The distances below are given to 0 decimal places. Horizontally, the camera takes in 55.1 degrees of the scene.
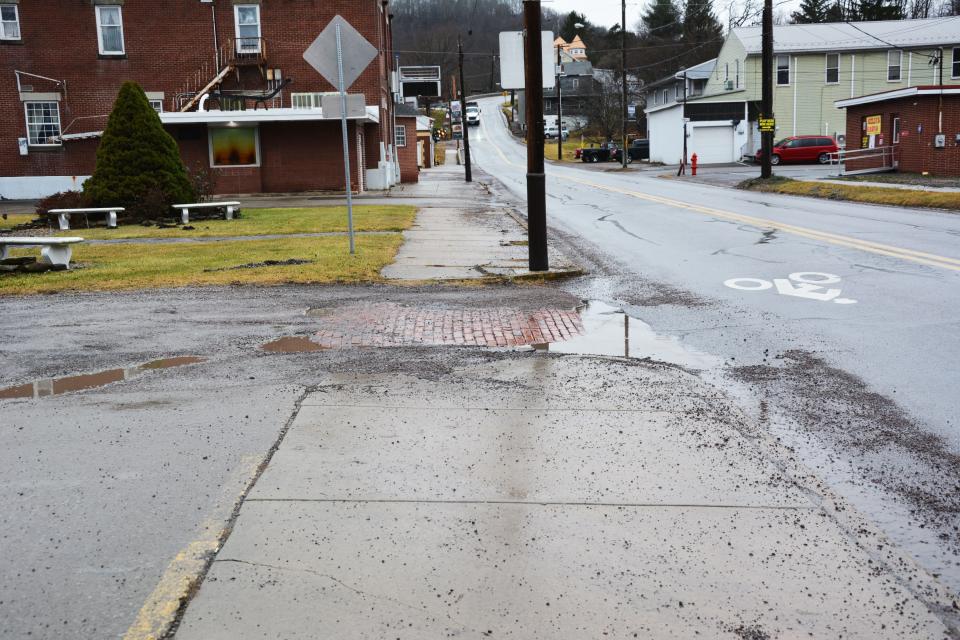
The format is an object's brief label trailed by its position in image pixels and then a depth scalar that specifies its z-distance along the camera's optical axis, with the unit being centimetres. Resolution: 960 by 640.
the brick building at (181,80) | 3622
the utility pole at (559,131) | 7707
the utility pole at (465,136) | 4897
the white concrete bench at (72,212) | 2075
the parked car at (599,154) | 7125
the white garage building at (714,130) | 6144
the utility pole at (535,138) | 1198
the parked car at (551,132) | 10219
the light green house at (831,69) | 6069
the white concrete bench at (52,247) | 1309
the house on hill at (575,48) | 14219
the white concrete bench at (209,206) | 2192
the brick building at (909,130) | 3334
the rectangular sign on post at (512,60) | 1299
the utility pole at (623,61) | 5888
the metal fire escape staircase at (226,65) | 3662
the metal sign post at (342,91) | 1267
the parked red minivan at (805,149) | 5356
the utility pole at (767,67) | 3391
